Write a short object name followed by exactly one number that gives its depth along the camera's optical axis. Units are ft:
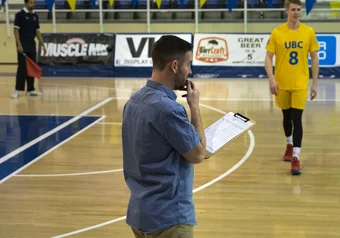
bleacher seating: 62.13
